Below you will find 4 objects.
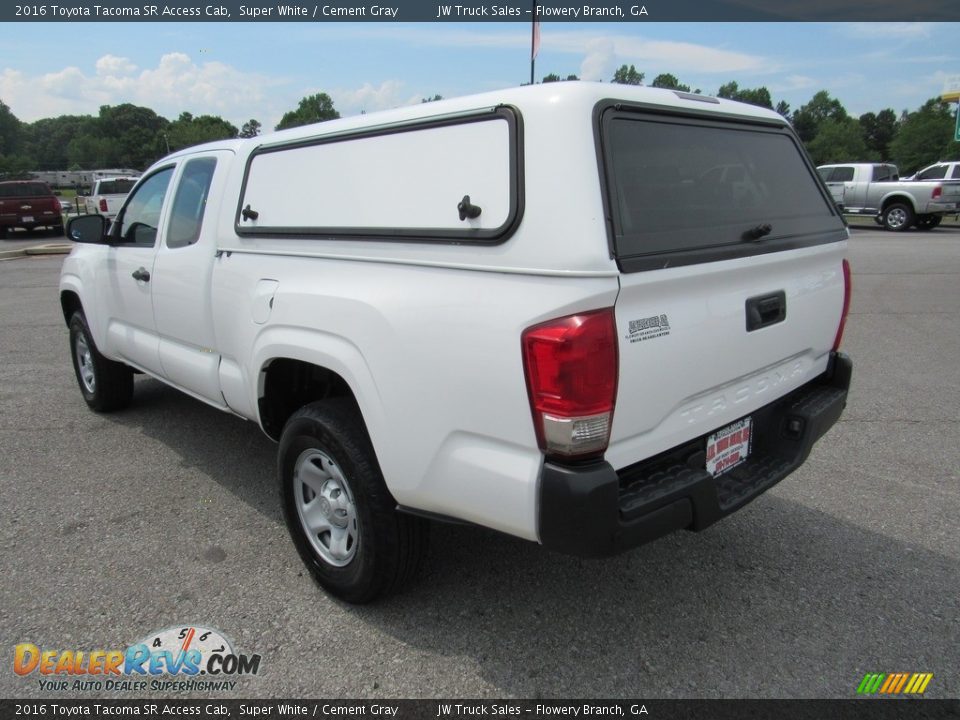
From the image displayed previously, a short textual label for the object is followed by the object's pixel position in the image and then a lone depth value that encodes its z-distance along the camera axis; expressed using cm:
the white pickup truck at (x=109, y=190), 2169
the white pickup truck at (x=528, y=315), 203
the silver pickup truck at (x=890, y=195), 1911
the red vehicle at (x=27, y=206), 2094
